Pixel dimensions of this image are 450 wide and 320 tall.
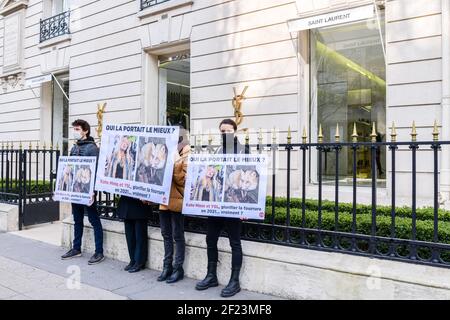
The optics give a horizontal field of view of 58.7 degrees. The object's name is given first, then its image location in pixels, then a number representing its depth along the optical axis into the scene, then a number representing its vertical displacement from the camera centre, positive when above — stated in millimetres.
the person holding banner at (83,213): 5996 -745
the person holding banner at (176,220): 4906 -690
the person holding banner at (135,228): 5312 -859
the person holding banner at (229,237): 4516 -837
